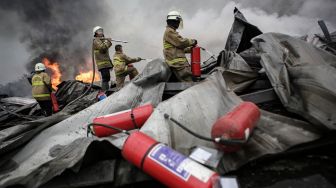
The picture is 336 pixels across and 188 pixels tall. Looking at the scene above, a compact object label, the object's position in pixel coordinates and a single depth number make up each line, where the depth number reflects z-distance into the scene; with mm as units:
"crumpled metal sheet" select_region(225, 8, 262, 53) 4512
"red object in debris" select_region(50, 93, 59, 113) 6262
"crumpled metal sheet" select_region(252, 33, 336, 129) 2121
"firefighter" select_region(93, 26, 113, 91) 6406
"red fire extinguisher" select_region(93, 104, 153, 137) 2402
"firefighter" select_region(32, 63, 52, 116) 6277
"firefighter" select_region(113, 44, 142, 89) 7219
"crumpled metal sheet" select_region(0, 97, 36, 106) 7202
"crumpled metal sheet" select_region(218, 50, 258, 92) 3238
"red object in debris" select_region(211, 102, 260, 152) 1749
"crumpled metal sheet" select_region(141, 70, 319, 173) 1889
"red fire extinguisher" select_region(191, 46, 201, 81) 4535
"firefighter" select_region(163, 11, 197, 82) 4590
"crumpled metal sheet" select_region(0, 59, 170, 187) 1947
